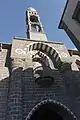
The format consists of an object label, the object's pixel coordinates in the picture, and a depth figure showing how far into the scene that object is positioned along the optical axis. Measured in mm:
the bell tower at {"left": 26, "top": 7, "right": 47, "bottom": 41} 13730
